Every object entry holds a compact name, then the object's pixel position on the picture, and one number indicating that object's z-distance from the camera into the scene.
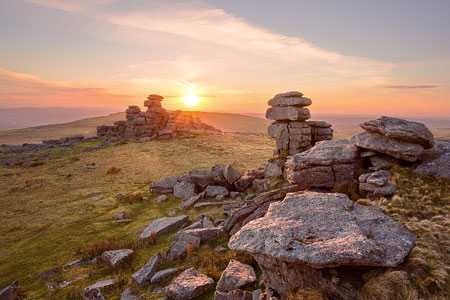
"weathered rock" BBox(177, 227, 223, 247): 14.08
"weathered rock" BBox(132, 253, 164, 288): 11.02
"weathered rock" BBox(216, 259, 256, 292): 9.48
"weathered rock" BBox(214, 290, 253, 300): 8.66
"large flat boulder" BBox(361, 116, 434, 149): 13.82
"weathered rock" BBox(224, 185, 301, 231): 14.68
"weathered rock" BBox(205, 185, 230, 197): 22.11
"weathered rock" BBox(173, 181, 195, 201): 22.58
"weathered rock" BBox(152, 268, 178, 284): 11.05
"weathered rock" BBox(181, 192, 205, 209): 20.41
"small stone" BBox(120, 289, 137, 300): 10.23
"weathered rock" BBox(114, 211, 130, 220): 19.58
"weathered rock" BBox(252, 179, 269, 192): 21.05
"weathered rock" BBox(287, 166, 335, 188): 15.09
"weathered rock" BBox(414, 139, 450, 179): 13.08
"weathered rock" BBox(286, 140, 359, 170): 15.34
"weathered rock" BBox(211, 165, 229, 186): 23.55
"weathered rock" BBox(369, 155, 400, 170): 14.61
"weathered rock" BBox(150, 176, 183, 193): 24.87
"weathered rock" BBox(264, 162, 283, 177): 22.29
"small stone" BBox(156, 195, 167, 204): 22.59
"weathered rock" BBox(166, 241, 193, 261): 12.88
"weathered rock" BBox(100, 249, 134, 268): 12.88
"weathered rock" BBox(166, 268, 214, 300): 9.52
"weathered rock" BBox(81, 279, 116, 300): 10.31
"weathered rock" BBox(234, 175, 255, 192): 22.72
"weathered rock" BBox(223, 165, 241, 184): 23.19
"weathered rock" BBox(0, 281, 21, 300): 10.88
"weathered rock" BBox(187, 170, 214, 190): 23.83
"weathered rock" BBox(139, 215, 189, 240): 15.94
